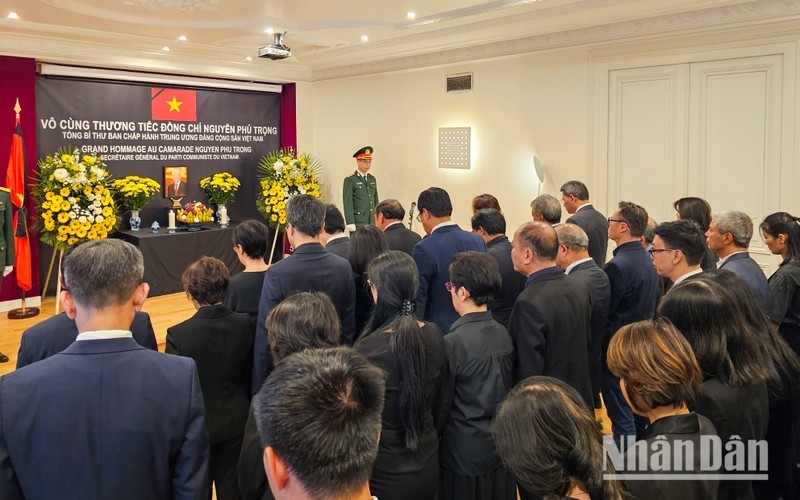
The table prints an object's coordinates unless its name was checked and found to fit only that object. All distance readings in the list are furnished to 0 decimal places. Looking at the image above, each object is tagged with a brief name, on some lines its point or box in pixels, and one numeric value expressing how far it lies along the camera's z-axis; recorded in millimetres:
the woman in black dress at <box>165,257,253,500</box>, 2414
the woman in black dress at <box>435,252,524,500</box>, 2328
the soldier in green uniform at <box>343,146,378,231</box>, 8117
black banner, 7688
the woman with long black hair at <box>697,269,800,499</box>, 2006
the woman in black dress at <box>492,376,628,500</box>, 1240
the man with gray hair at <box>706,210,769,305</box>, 3145
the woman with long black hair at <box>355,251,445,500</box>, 2004
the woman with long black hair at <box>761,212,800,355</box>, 3041
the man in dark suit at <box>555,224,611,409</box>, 3338
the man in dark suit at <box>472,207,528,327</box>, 3654
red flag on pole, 6863
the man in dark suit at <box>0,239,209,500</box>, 1438
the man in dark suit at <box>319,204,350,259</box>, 3842
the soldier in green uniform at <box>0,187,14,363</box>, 6184
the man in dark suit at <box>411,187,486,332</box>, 3596
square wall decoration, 7828
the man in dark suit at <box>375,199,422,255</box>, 4172
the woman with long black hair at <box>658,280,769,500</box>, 1772
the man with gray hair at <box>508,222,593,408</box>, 2566
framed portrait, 8664
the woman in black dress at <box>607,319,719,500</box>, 1437
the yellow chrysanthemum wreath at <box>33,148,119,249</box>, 6758
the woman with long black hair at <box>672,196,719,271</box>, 4109
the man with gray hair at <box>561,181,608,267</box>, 4789
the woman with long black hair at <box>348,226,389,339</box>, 3451
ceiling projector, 6501
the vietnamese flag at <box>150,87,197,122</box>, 8500
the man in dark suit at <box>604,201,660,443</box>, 3582
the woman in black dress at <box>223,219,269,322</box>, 3012
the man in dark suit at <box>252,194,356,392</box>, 2832
